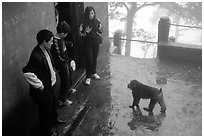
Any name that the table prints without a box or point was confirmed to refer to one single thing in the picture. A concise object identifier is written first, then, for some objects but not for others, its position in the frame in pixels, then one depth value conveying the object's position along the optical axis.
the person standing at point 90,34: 5.55
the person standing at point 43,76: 3.93
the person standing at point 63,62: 4.65
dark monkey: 4.98
